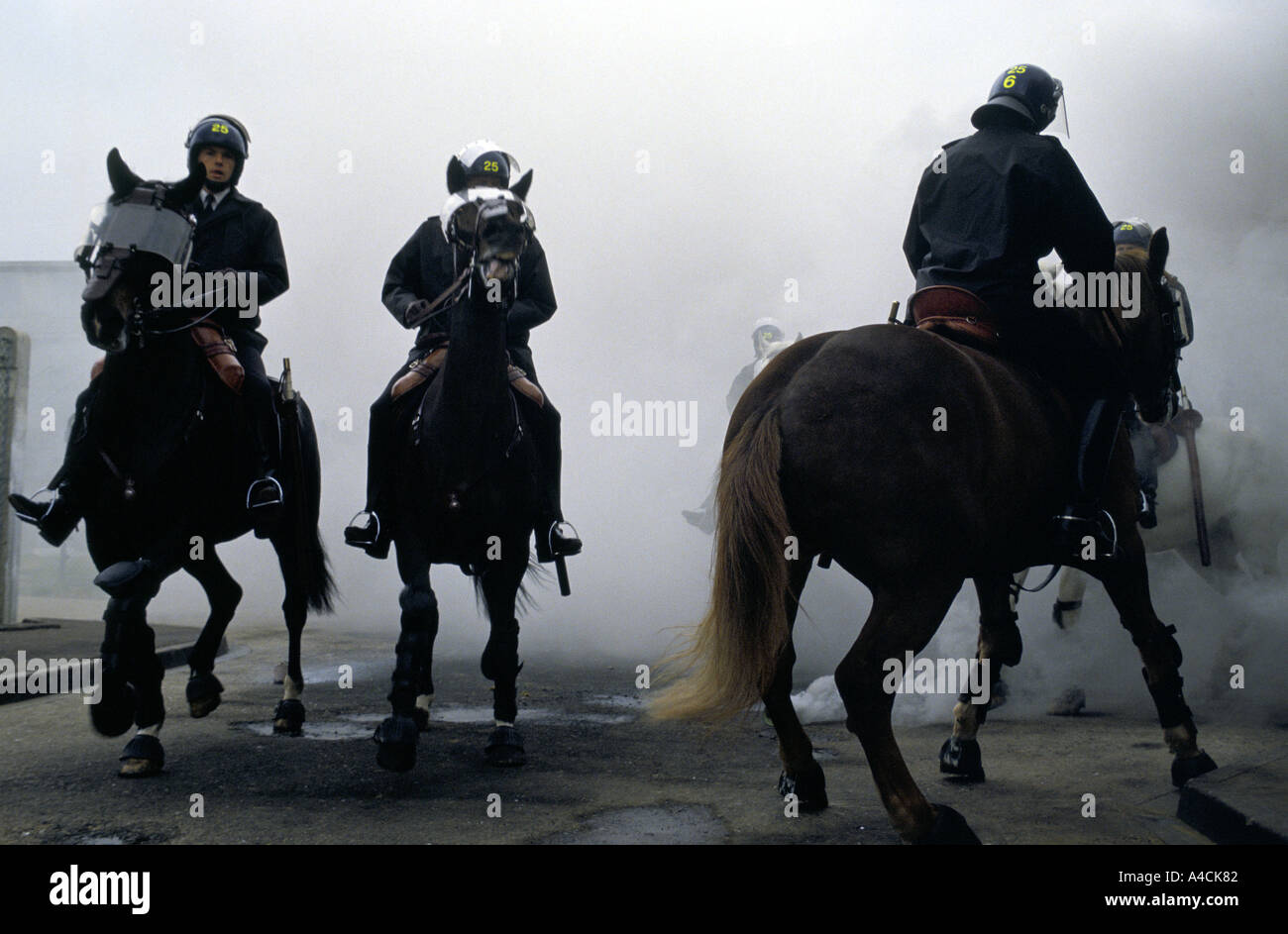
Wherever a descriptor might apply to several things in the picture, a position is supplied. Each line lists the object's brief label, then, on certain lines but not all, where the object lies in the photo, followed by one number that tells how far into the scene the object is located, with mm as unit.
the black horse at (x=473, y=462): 4988
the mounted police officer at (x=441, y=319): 5551
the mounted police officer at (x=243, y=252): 5762
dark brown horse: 3793
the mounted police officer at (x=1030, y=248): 4738
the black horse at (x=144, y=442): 4992
